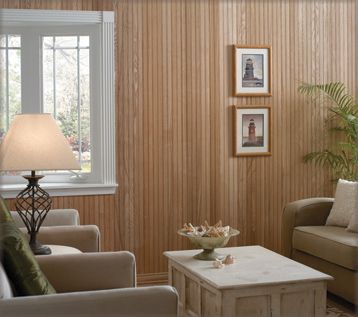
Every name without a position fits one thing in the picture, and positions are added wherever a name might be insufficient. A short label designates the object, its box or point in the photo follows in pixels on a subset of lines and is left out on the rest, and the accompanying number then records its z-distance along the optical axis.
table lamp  3.41
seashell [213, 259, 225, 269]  3.95
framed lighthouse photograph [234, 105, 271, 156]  5.61
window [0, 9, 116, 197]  5.25
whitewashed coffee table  3.60
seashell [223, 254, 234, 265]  4.02
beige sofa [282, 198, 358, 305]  4.41
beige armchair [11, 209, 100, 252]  4.09
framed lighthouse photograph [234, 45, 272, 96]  5.59
